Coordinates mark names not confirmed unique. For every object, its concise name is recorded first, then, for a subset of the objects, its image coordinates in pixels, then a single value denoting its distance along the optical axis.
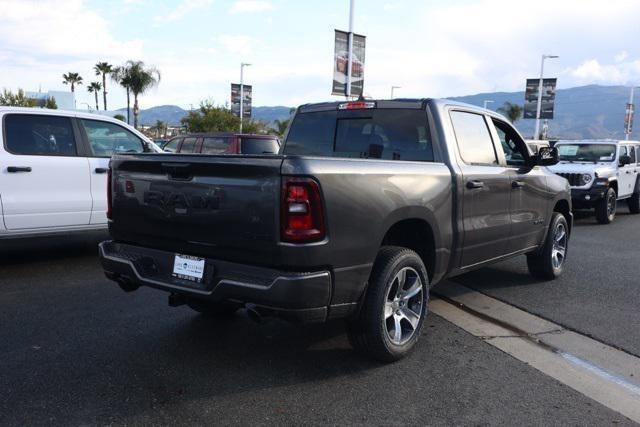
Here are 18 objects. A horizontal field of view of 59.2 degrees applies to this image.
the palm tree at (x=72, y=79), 86.06
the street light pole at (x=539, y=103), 37.31
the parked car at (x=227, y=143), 12.09
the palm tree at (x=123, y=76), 50.88
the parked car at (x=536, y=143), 16.47
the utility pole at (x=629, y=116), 39.58
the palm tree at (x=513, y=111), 73.62
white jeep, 11.64
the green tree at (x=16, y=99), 47.00
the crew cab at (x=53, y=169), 6.19
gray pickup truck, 3.15
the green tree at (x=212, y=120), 43.38
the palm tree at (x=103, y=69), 75.12
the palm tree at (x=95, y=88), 87.94
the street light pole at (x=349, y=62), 19.08
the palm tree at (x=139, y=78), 50.88
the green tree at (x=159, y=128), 76.00
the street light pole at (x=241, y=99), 41.09
